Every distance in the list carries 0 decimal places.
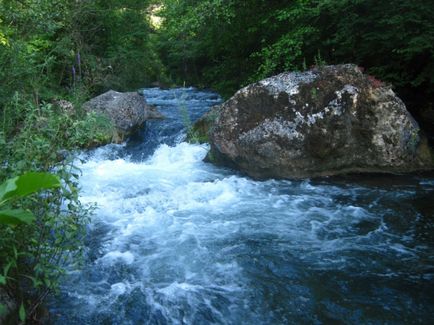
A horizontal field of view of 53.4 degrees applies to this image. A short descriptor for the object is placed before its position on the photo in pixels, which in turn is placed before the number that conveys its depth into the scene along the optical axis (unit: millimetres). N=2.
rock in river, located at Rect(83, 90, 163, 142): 12139
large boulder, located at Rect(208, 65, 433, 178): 8383
